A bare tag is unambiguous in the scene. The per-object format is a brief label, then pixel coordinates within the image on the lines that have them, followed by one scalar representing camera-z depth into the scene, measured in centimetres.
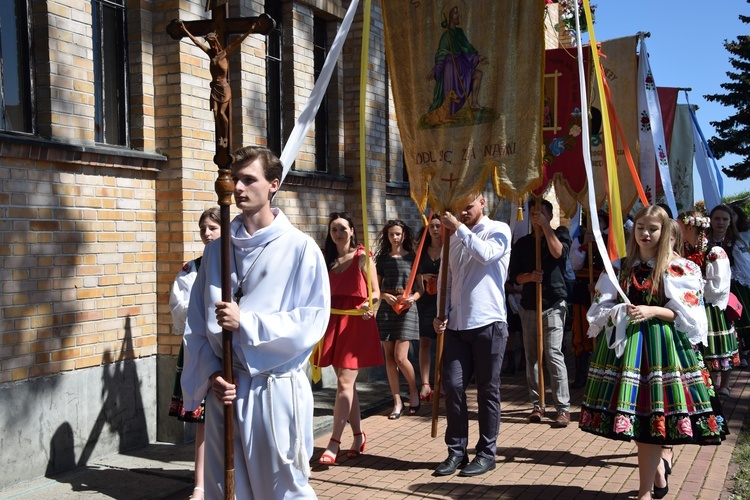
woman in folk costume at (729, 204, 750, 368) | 873
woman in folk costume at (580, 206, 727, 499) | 507
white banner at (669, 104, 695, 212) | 1369
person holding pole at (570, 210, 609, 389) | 952
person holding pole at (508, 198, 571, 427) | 763
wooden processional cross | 349
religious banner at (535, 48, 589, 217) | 880
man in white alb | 356
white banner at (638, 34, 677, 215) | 816
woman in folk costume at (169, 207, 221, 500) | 545
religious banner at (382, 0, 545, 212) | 609
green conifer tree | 3781
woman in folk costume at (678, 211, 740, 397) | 738
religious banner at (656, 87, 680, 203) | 1350
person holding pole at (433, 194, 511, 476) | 608
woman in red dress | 649
